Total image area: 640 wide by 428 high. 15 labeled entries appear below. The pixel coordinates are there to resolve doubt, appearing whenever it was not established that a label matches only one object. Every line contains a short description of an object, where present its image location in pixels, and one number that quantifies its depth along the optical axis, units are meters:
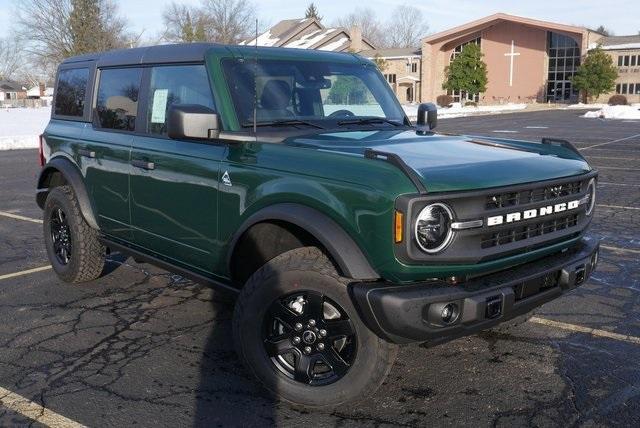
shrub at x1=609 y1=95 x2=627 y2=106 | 58.41
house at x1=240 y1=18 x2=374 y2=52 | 55.13
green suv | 3.09
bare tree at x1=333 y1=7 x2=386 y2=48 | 115.12
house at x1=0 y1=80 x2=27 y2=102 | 101.00
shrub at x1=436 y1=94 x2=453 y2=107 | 62.41
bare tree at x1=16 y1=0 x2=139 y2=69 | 52.47
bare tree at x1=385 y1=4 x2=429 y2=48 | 115.19
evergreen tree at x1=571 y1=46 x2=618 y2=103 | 59.09
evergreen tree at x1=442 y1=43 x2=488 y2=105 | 60.72
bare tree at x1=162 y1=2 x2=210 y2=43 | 66.16
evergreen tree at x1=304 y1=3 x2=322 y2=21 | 103.47
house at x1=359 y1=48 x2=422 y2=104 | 72.31
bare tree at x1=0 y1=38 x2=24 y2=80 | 109.47
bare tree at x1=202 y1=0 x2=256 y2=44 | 67.19
